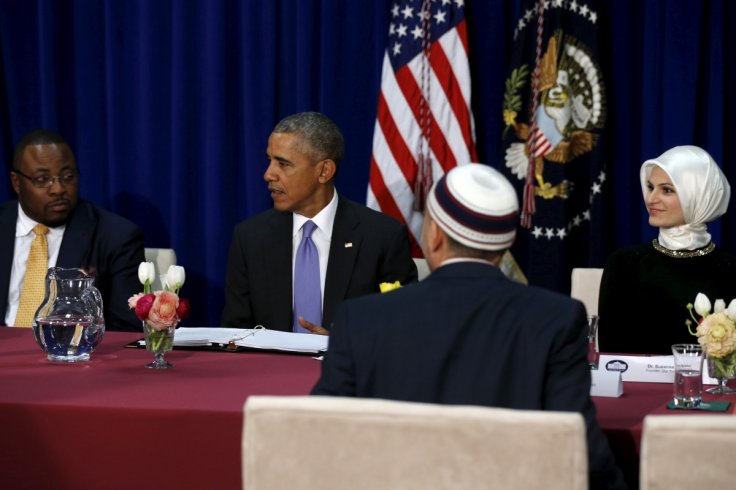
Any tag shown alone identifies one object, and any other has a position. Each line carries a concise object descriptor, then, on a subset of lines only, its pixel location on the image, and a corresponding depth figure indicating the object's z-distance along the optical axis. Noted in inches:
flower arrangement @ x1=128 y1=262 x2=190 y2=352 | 216.9
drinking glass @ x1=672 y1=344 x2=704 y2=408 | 187.4
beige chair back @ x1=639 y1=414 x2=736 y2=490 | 119.7
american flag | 364.5
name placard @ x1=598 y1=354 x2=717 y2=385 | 211.3
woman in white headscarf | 280.5
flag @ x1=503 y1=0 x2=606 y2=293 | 351.1
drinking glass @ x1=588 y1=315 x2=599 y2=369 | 216.2
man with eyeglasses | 322.1
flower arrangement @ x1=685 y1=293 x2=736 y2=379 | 195.2
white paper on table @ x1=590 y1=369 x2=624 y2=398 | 196.9
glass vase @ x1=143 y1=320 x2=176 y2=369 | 220.2
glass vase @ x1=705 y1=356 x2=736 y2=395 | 197.3
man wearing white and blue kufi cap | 149.7
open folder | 237.0
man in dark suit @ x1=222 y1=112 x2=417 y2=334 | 294.4
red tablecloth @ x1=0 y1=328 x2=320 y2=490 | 184.4
